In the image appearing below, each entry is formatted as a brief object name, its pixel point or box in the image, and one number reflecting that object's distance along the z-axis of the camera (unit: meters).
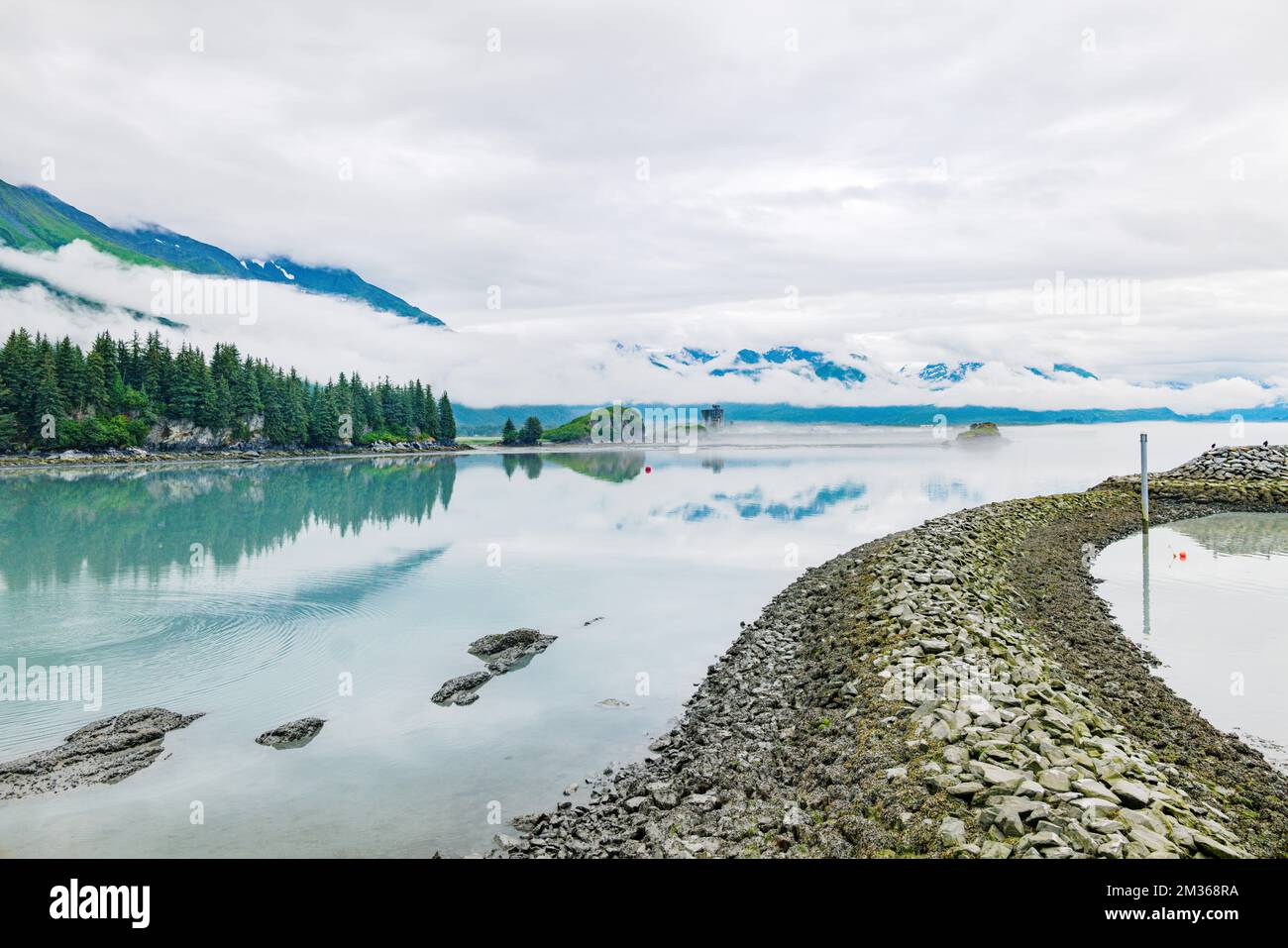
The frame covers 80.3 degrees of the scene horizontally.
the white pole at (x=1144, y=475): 37.42
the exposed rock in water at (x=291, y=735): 13.04
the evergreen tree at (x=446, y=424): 184.62
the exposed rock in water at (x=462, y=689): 15.29
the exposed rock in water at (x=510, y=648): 17.95
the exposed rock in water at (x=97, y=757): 11.38
